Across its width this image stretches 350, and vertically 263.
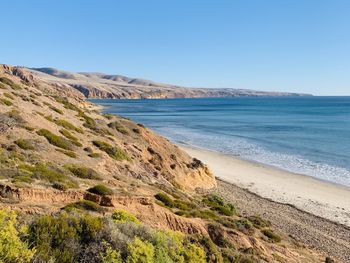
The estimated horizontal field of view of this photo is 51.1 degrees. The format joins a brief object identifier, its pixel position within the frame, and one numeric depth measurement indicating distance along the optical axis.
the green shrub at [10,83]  39.49
